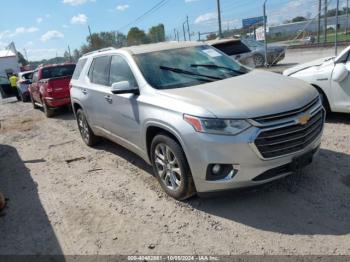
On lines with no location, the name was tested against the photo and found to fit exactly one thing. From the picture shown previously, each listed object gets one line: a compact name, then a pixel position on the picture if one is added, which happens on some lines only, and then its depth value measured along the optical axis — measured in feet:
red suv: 37.06
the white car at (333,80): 20.08
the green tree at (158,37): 102.47
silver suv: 12.01
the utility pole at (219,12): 56.80
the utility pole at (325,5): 42.08
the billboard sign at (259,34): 82.99
